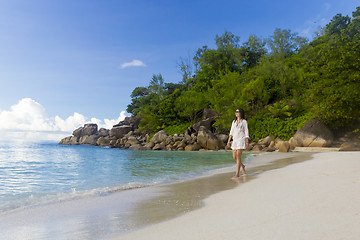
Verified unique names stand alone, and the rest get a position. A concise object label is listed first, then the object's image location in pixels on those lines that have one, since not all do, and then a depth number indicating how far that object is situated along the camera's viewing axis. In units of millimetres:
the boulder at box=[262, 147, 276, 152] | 23573
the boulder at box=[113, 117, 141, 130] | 58462
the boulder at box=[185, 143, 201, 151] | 30641
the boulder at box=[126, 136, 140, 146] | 45188
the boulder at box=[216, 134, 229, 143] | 31445
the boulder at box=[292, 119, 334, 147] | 21922
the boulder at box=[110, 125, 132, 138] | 56484
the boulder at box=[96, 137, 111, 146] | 55525
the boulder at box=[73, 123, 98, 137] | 68250
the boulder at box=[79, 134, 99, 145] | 62956
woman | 7555
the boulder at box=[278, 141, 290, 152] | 21403
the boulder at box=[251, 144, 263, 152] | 25339
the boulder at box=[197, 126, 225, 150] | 30144
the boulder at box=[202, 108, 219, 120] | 40841
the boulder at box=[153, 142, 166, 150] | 34531
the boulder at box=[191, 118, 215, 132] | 36094
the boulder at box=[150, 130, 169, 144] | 37219
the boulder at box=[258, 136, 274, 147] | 27875
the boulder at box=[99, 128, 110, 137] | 62788
